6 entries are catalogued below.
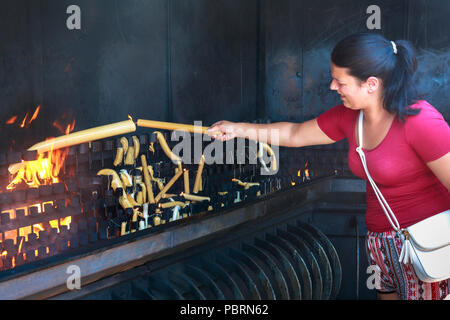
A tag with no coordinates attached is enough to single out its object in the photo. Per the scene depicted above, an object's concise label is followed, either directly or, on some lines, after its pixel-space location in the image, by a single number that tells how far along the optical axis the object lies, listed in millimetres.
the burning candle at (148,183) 2822
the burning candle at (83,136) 2484
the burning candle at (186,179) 3059
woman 1996
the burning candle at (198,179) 3133
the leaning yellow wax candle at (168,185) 2885
